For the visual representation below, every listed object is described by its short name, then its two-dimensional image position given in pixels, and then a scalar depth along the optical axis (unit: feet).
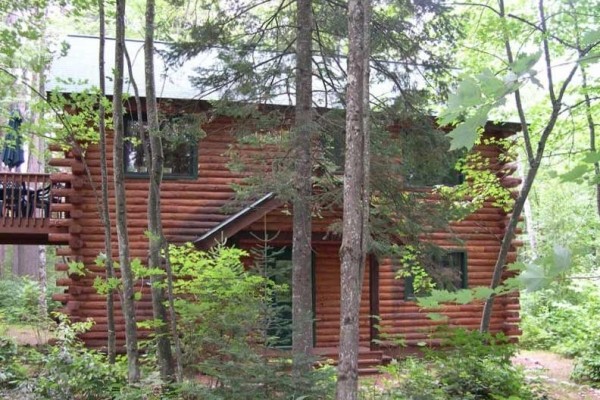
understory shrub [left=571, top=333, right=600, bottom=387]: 37.47
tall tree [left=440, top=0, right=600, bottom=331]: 36.32
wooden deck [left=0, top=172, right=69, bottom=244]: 37.73
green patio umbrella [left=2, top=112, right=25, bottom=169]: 36.15
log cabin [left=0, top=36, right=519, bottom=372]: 38.14
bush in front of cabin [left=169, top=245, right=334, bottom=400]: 20.47
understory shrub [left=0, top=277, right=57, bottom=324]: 49.05
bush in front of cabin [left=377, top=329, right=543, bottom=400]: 26.94
